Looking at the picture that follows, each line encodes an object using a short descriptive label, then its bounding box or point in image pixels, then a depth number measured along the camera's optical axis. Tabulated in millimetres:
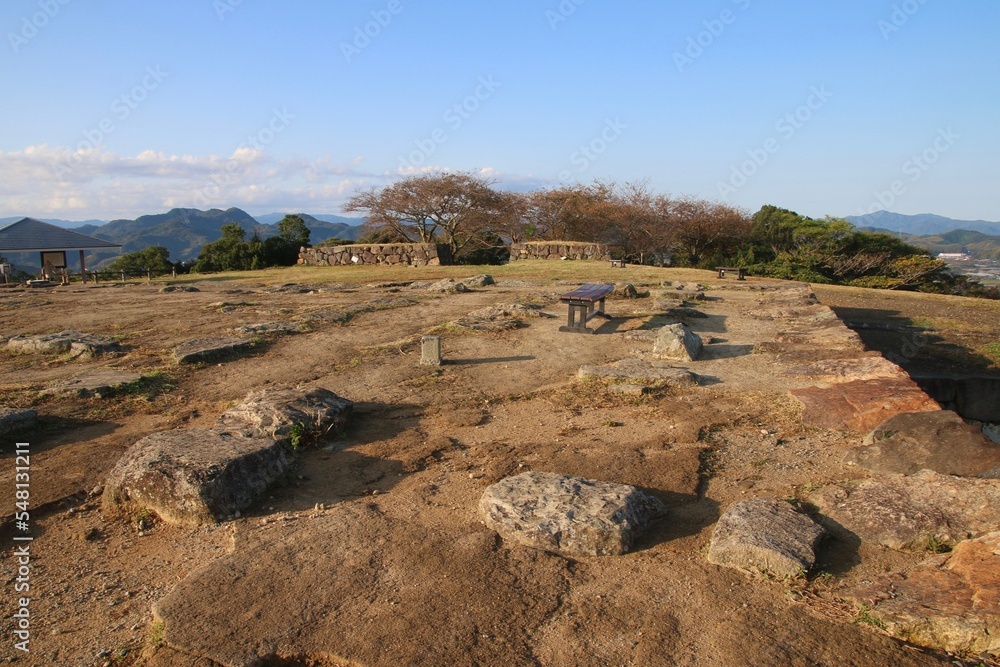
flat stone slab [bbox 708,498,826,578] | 2812
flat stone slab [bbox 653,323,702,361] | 6664
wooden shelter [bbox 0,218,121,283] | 20359
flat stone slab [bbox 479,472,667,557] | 3043
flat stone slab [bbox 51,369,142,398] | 5453
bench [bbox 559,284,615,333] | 8141
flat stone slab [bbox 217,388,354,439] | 4395
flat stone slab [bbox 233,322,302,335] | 8124
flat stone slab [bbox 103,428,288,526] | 3350
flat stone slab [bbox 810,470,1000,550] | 3000
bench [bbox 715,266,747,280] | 16172
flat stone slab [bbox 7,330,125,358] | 7074
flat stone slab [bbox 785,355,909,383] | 5328
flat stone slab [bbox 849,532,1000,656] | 2277
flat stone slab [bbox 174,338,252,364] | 6660
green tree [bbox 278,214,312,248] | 25578
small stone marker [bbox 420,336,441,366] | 6688
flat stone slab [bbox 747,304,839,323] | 8623
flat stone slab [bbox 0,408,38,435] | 4484
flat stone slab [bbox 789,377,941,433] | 4441
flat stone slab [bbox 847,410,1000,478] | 3557
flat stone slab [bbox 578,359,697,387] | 5738
